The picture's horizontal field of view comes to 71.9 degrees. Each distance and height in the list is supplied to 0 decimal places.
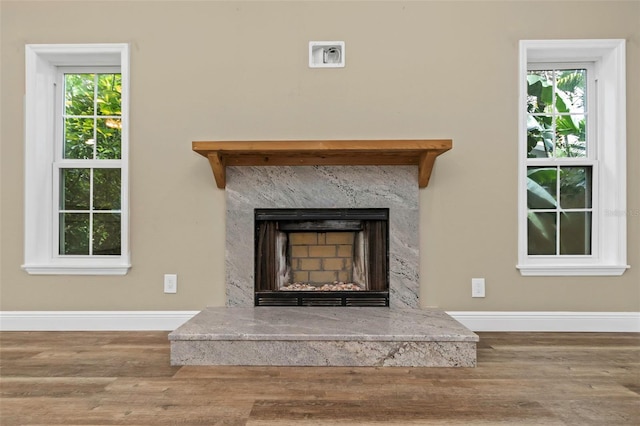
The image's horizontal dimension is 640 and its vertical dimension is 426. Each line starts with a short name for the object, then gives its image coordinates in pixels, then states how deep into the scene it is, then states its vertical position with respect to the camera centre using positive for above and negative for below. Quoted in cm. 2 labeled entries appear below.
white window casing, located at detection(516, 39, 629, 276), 296 +39
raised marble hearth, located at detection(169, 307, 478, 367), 226 -66
